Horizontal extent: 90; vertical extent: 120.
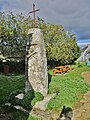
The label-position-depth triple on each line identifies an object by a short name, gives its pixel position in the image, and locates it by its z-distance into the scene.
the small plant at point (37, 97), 3.81
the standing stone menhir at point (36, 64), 4.17
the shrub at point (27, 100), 3.83
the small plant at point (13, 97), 4.24
